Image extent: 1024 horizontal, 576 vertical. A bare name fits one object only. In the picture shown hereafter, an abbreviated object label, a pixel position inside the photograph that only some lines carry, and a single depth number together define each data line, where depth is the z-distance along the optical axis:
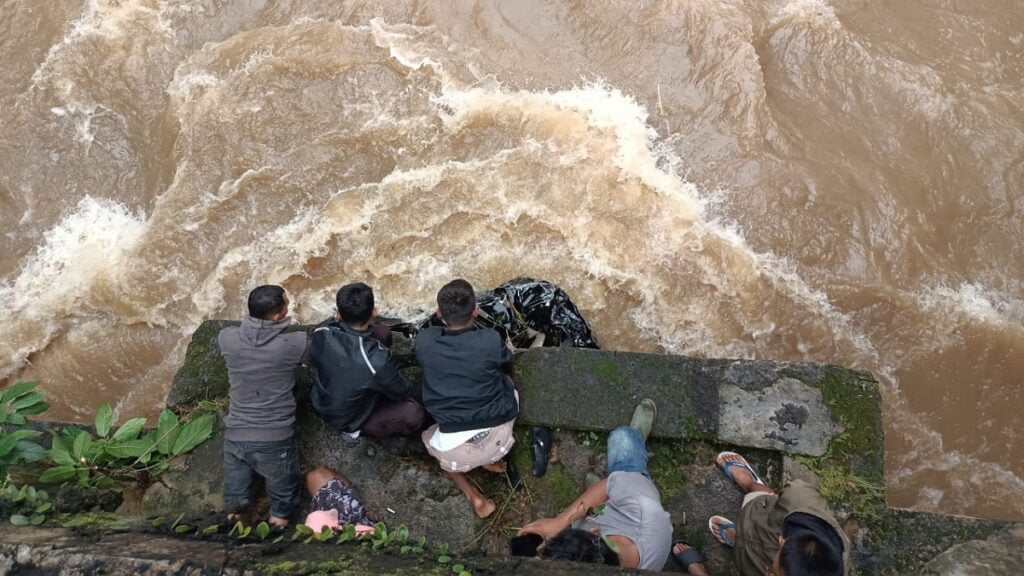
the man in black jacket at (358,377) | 3.36
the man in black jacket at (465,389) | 3.39
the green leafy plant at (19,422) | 3.39
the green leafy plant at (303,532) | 2.98
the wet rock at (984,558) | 3.11
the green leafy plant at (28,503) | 2.92
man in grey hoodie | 3.44
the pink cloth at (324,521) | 3.36
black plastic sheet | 4.41
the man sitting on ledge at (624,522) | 3.13
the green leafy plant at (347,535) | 2.97
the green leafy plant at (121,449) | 3.45
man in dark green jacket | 2.75
